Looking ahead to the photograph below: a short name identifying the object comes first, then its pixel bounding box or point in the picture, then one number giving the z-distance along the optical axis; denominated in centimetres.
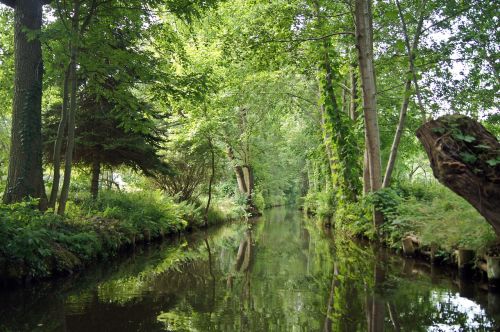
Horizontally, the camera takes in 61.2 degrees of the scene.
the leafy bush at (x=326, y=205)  1795
